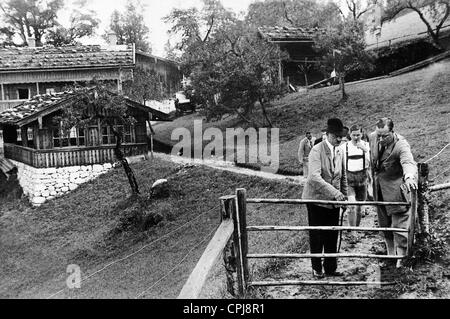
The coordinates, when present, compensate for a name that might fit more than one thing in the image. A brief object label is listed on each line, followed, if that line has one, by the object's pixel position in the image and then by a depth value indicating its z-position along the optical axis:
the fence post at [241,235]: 5.57
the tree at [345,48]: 25.09
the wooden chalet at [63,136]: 23.28
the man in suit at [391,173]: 6.25
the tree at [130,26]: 54.06
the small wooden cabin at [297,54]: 34.12
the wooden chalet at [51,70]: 32.47
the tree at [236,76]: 24.75
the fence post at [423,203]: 6.10
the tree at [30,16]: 48.66
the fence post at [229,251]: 5.46
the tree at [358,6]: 38.21
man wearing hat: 6.28
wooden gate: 5.61
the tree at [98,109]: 20.38
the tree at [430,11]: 28.58
